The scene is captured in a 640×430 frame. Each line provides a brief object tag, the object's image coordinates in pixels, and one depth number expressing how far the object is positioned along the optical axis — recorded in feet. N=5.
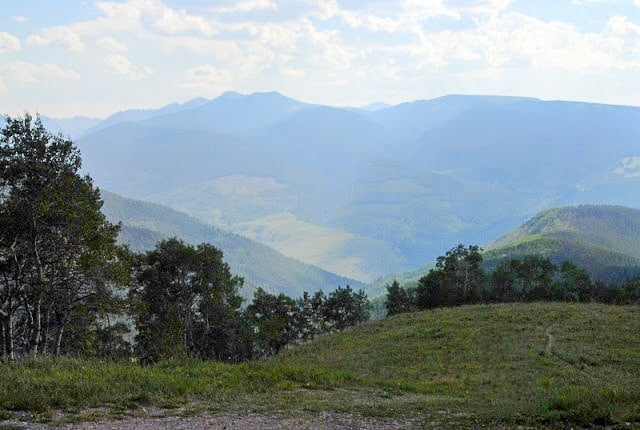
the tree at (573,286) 222.28
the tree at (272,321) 169.27
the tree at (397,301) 238.07
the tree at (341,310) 218.79
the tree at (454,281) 219.41
